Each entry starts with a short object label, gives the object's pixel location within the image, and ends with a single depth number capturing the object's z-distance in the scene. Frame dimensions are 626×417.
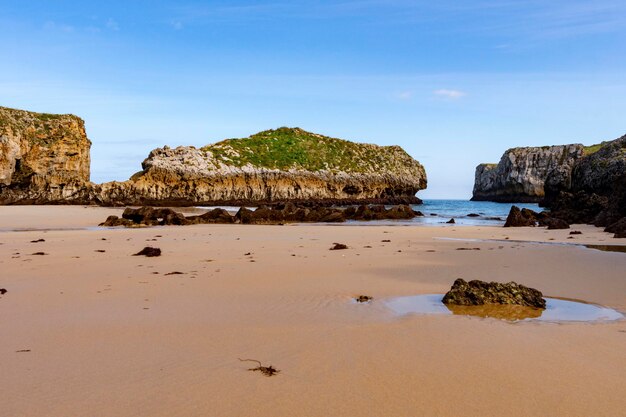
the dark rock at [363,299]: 6.38
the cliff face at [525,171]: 100.44
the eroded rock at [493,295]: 6.04
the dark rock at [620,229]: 16.11
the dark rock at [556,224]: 21.33
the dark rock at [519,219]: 23.74
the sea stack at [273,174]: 63.28
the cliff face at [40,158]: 54.69
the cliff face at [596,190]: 21.39
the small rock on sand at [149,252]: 11.16
